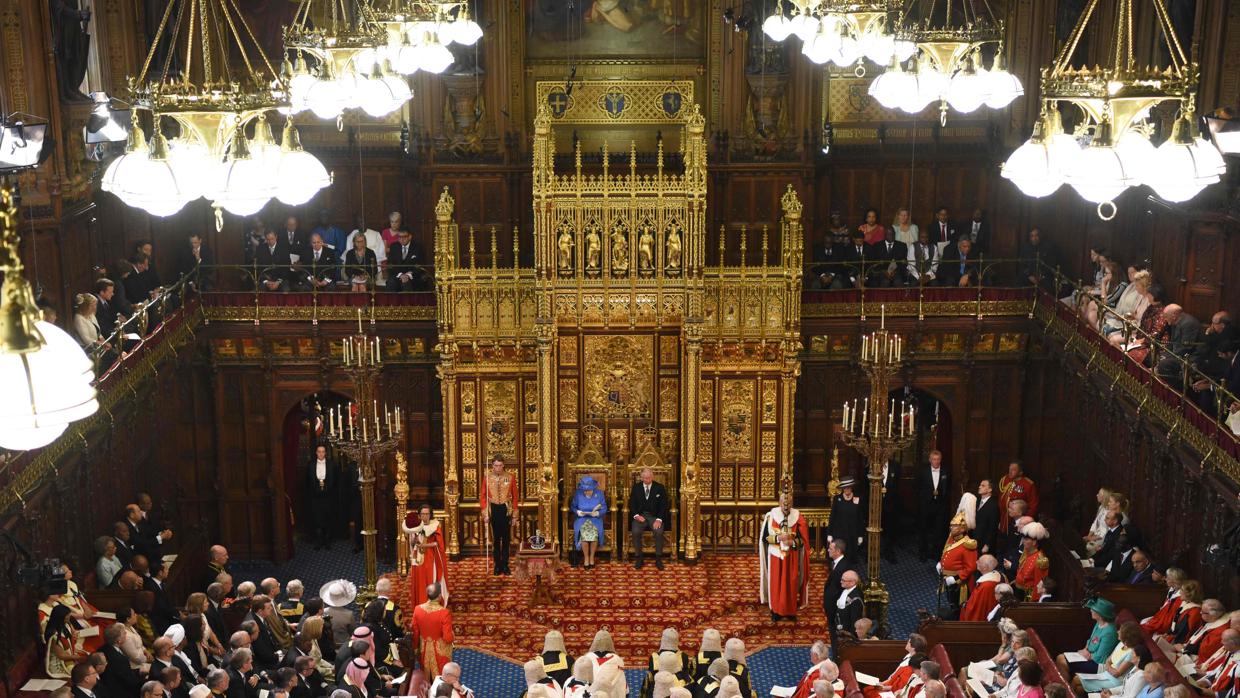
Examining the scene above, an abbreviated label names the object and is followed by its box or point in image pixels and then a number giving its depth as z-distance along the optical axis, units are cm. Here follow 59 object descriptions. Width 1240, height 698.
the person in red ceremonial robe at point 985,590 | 1653
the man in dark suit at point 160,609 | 1595
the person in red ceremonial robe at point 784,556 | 1809
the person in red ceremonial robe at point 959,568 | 1748
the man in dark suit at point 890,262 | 2077
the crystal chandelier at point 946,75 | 1042
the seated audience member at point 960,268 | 2078
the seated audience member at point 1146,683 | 1292
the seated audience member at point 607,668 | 1360
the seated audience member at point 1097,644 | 1468
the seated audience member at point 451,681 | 1306
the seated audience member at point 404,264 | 2075
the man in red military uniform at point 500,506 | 1925
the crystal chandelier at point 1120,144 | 830
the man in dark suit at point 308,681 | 1367
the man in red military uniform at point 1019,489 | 1967
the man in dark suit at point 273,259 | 2112
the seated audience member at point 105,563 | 1634
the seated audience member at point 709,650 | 1442
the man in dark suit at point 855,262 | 2061
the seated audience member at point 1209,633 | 1392
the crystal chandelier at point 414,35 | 1212
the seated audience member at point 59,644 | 1423
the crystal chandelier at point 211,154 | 768
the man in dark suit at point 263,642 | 1545
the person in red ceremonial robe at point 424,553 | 1792
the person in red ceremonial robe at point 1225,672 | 1295
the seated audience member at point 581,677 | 1358
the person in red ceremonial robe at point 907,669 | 1415
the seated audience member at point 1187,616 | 1455
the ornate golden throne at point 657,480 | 1994
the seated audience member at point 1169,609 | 1489
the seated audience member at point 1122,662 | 1364
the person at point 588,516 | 1962
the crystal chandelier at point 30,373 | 461
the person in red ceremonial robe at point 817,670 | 1388
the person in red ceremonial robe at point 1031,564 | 1697
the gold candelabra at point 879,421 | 1666
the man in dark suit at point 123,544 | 1683
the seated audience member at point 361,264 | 2078
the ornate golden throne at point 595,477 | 1992
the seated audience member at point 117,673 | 1363
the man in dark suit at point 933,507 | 2064
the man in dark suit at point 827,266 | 2069
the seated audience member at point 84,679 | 1278
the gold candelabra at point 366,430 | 1705
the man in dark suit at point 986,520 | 1909
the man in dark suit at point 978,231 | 2178
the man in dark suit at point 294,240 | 2145
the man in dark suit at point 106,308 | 1731
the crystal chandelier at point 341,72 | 984
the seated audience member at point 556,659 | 1434
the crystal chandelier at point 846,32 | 1242
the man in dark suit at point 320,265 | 2077
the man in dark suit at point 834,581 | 1698
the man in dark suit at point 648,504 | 1958
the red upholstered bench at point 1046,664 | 1340
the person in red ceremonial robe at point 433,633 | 1602
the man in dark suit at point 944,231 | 2155
